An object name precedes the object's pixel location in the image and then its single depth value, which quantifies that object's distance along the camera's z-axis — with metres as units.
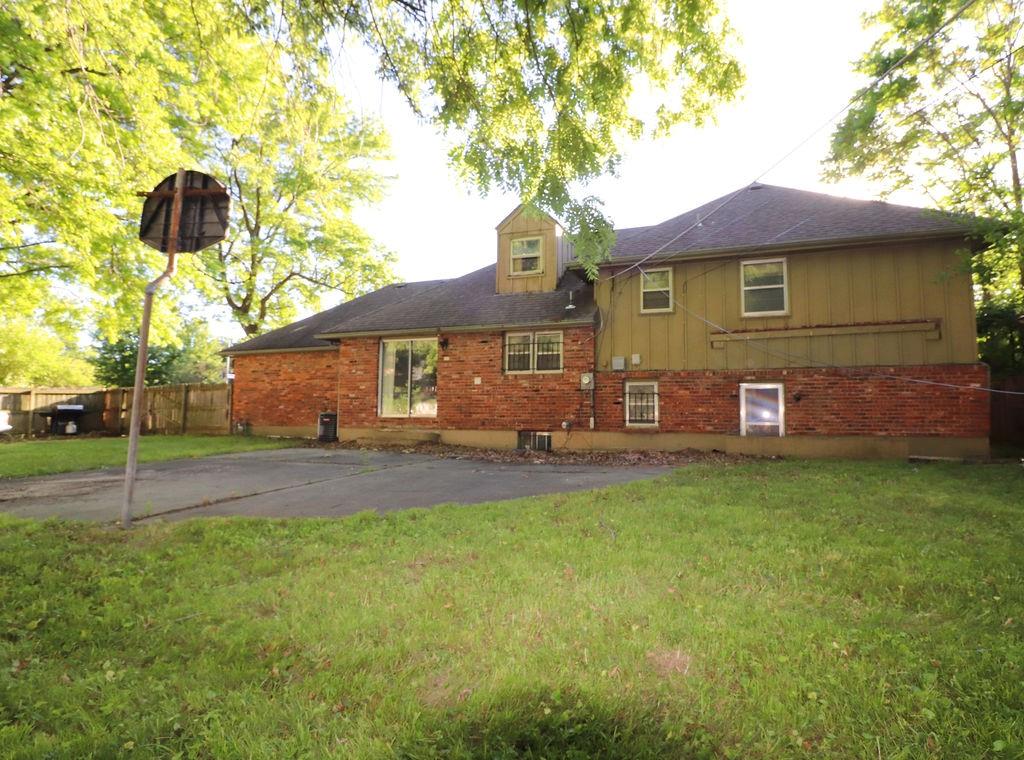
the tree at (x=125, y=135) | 4.04
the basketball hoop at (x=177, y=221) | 5.03
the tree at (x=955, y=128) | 9.97
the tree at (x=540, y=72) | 3.81
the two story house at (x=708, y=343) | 10.41
